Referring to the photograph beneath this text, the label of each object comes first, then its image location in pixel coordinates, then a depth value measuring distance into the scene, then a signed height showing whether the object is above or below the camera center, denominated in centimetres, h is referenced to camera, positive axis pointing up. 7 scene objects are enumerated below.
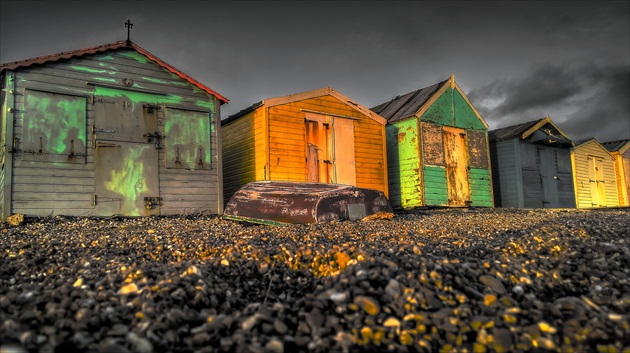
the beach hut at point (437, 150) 1331 +163
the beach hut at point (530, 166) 1659 +121
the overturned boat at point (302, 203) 699 -1
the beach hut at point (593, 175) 1945 +86
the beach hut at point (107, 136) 843 +165
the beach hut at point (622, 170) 2247 +119
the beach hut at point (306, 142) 1090 +173
